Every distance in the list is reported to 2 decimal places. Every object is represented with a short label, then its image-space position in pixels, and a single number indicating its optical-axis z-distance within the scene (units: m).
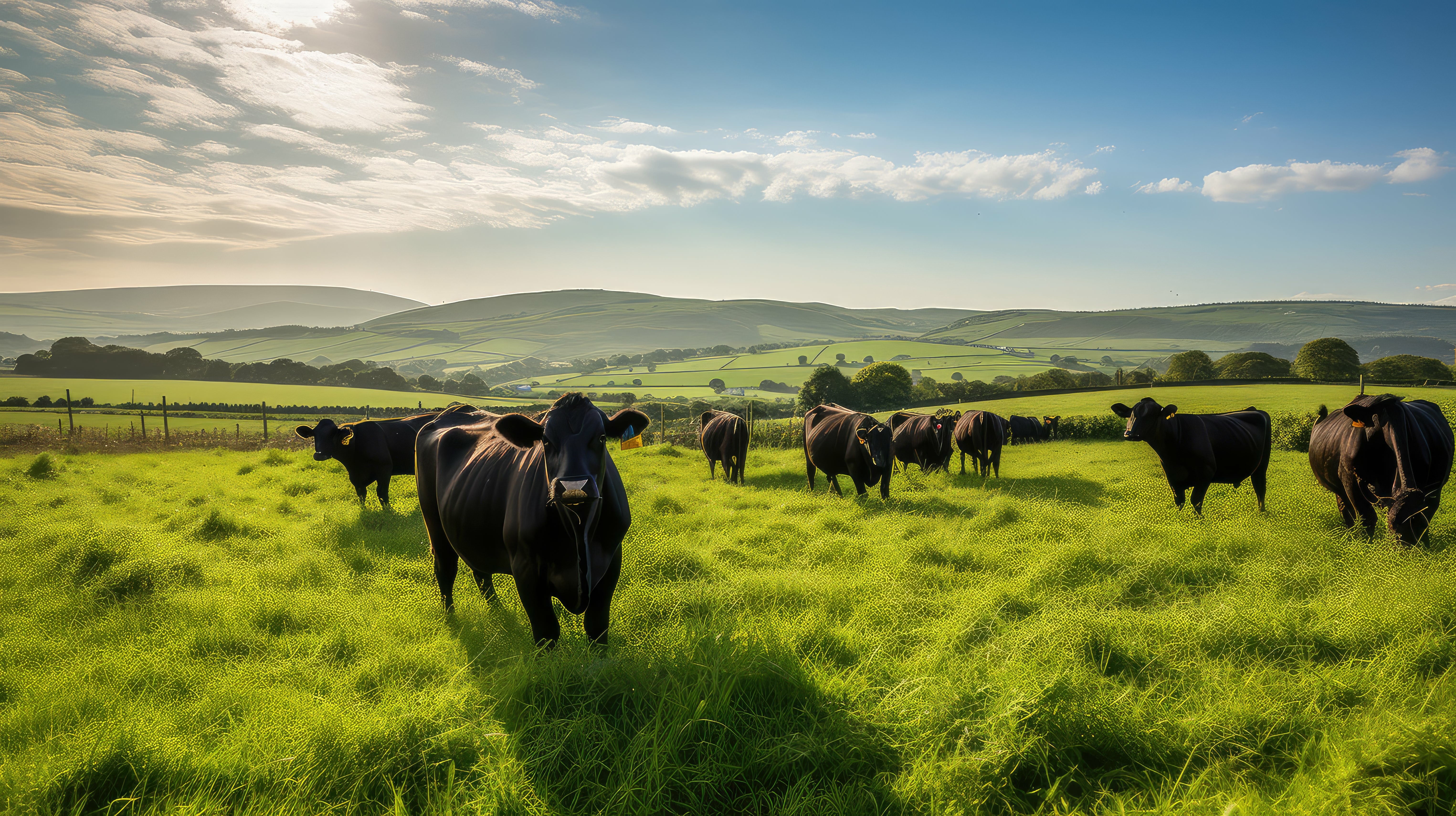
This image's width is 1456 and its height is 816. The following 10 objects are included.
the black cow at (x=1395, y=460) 6.24
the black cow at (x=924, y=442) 16.41
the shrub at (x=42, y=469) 12.66
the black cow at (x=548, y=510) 3.74
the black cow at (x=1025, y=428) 28.11
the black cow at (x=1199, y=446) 9.09
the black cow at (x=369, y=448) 11.16
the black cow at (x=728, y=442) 15.04
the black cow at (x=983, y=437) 15.95
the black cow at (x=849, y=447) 11.55
